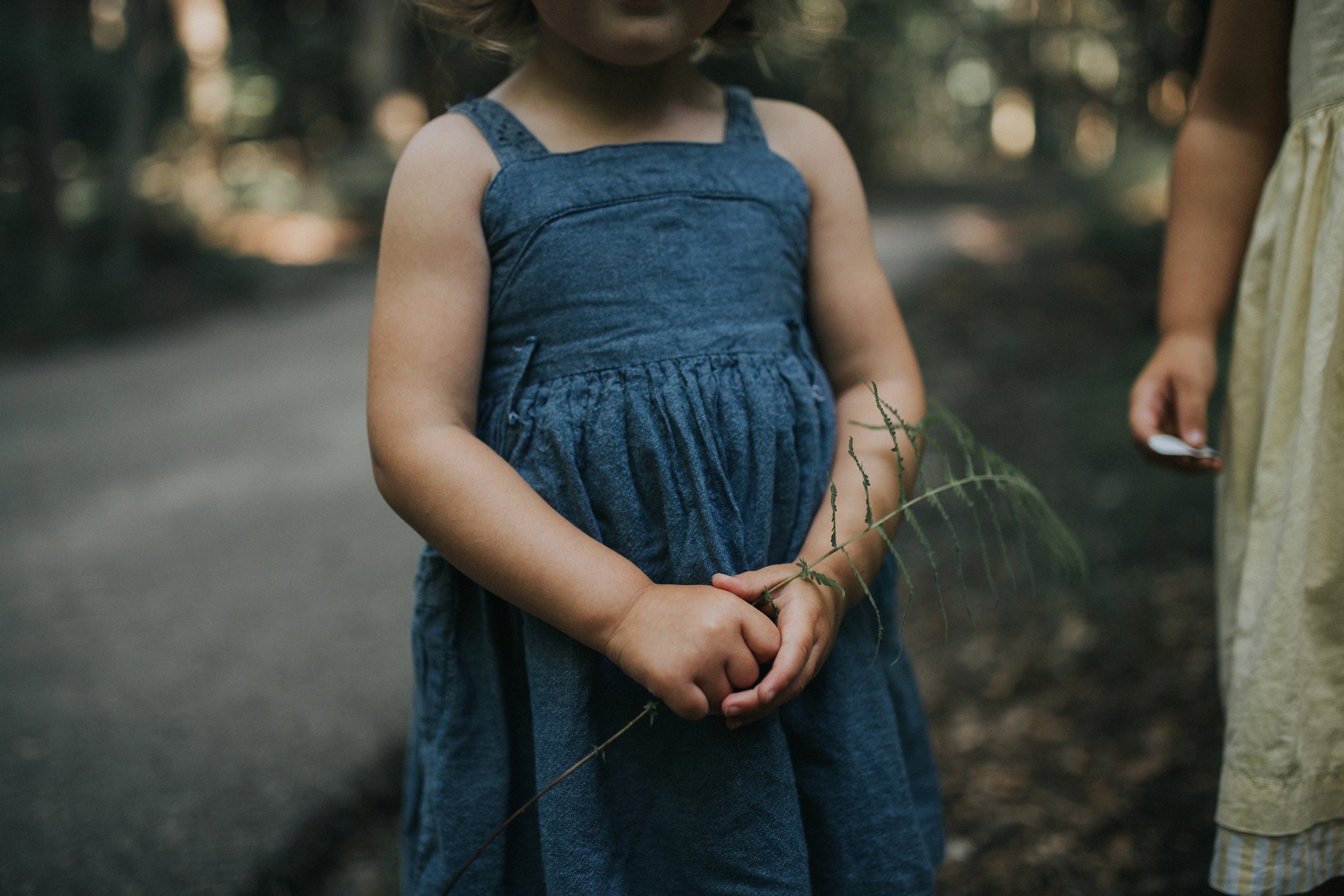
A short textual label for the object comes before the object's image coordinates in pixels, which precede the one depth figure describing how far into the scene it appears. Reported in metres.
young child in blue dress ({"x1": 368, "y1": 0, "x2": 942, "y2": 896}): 1.12
